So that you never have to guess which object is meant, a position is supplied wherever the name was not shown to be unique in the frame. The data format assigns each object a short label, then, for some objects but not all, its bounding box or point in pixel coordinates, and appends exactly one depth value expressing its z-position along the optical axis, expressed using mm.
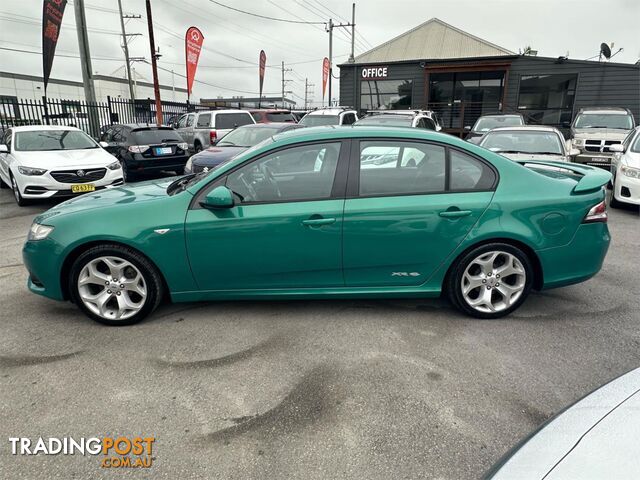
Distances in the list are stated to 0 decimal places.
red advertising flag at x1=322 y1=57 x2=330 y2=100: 33969
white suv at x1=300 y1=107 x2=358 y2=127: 13062
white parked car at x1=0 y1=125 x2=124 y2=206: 7574
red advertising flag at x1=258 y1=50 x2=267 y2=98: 29991
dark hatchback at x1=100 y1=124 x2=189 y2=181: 10273
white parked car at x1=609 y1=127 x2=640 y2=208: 6980
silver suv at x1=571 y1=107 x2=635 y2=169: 10586
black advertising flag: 13219
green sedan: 3207
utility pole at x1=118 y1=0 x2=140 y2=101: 35688
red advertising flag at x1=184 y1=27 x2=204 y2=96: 19234
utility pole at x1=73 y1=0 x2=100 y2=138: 14211
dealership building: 19109
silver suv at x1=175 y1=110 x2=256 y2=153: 13578
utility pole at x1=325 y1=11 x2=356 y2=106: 36656
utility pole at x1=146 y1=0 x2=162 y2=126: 17591
